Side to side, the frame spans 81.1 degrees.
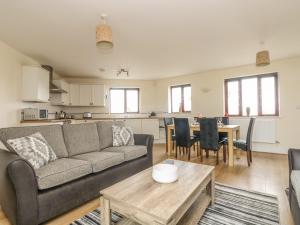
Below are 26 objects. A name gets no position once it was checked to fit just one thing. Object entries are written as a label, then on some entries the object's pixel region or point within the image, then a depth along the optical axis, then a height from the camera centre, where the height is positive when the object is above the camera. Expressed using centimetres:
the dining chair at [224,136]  365 -50
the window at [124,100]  646 +57
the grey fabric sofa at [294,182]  131 -54
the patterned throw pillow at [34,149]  178 -35
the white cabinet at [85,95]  582 +68
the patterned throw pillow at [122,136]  300 -36
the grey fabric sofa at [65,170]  150 -60
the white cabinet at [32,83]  377 +71
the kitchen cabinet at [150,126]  595 -37
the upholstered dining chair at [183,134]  385 -44
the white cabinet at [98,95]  592 +69
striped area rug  165 -100
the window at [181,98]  601 +59
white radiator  429 -37
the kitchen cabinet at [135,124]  591 -30
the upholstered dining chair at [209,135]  345 -41
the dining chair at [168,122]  465 -19
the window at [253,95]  448 +52
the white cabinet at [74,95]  568 +67
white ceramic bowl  155 -53
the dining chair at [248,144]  330 -56
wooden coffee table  114 -61
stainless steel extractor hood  458 +84
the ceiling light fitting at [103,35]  197 +91
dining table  339 -41
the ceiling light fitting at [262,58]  283 +91
